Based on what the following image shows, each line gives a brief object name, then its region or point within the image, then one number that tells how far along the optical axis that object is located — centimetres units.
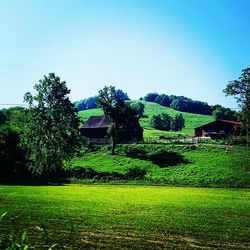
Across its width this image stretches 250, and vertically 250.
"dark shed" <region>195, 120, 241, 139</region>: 13188
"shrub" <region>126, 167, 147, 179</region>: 7625
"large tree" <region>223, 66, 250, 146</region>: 8204
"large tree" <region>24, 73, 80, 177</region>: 8162
